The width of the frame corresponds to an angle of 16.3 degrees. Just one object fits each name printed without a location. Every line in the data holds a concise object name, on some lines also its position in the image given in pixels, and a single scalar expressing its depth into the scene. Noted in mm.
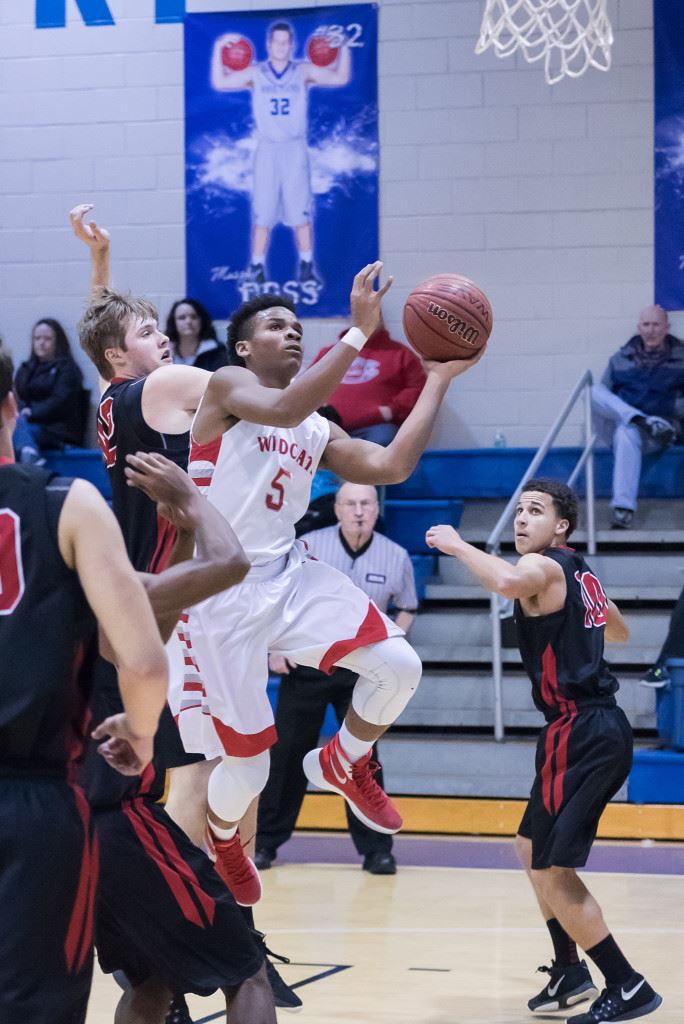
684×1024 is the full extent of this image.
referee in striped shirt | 11987
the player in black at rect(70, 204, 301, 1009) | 6858
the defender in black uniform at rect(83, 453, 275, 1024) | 4702
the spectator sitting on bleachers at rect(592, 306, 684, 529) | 15302
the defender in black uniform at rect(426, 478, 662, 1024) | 7707
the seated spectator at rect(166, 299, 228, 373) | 17024
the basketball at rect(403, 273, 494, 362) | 7171
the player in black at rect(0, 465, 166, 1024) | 4016
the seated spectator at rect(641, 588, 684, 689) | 13236
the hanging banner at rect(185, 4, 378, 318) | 17344
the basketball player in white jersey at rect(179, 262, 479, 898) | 6956
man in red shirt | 16040
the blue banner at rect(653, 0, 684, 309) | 16545
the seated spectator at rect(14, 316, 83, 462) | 17209
